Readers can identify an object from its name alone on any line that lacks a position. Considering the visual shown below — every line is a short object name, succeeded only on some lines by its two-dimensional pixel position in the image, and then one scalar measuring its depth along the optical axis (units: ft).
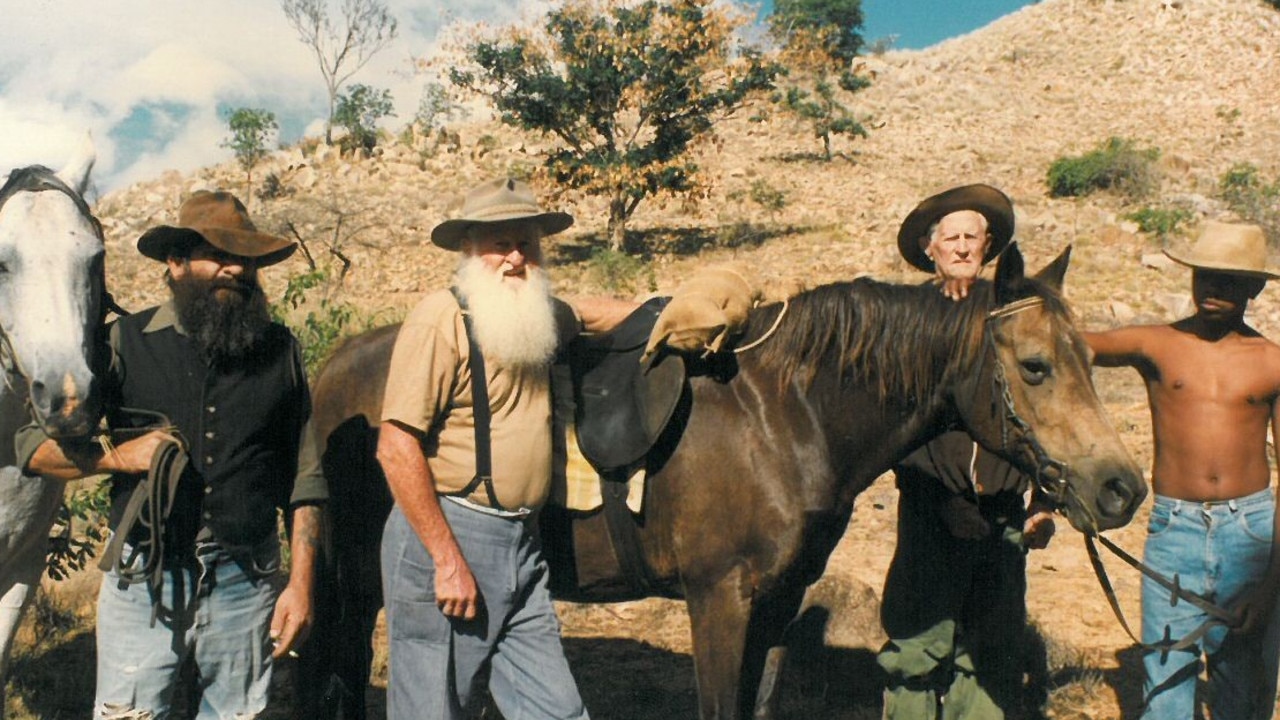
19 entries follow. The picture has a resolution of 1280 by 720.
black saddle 11.69
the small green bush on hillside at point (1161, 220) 62.69
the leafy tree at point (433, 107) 101.40
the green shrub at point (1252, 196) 61.73
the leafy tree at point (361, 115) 95.61
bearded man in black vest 9.23
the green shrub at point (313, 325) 25.22
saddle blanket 11.87
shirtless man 12.11
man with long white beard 9.70
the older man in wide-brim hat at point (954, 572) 12.62
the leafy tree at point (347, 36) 113.50
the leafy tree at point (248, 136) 91.50
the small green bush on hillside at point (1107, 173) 75.82
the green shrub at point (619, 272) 58.95
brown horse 10.76
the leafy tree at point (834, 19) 130.00
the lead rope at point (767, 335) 12.06
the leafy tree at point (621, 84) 68.80
